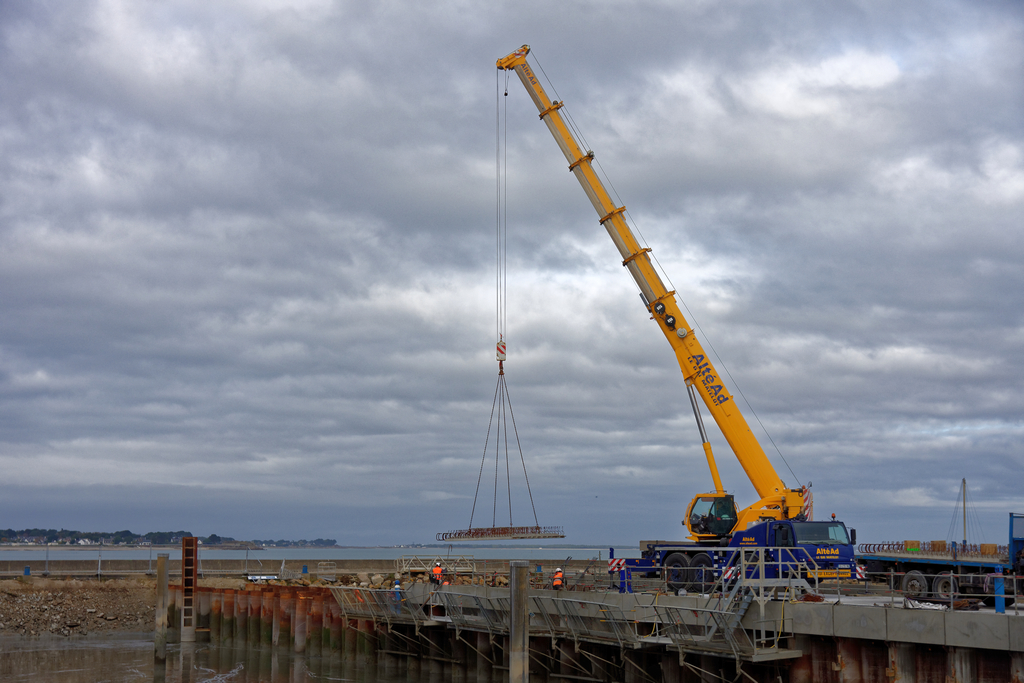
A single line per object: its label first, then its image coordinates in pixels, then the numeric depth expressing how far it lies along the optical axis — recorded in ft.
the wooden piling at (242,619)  124.57
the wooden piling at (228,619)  126.21
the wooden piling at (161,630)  111.75
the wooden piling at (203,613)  132.16
